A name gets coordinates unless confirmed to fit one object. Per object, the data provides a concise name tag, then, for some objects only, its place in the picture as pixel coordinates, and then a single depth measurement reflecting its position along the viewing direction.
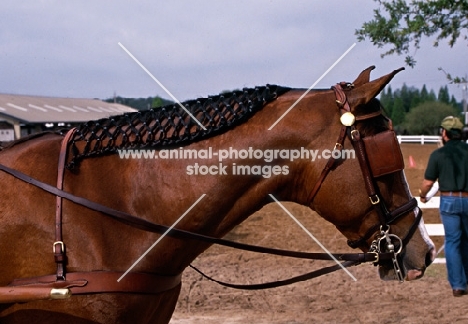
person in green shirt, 6.04
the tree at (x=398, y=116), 37.84
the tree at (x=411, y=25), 9.84
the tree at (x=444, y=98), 55.54
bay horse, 2.48
